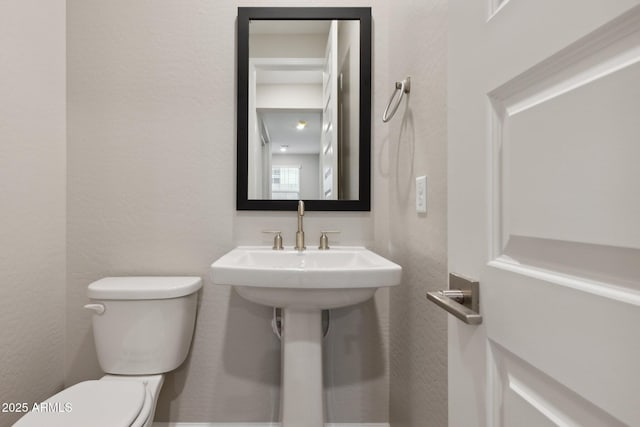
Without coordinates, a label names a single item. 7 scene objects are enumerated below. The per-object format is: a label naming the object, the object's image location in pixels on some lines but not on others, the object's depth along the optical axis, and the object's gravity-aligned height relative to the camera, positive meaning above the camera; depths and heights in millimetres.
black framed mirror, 1476 +452
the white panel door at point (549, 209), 289 +2
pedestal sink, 964 -240
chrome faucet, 1424 -100
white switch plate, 1043 +50
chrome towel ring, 1190 +439
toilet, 1265 -447
